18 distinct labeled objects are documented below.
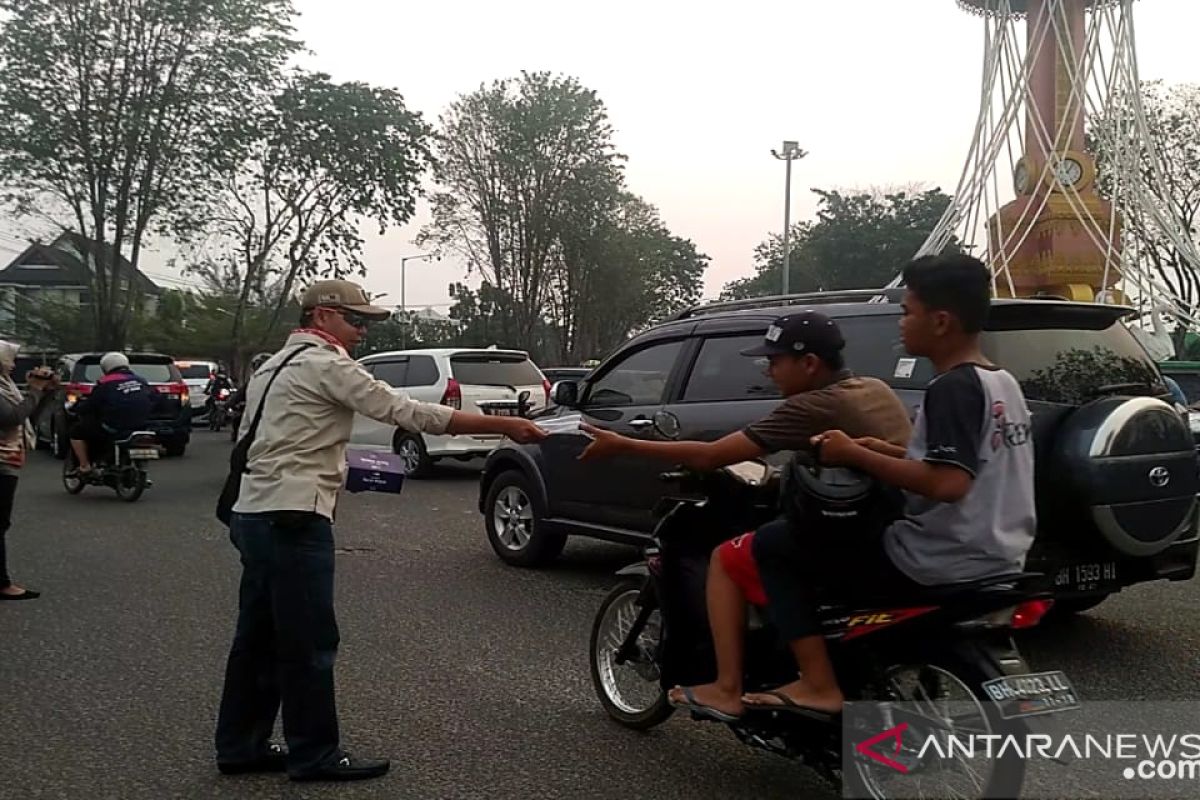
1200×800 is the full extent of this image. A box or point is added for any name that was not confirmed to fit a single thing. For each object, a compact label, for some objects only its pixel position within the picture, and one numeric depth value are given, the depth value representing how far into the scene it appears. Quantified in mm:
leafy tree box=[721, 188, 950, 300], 52406
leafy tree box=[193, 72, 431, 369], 30531
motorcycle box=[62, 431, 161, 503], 12383
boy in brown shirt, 3488
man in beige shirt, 4043
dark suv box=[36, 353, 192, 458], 17688
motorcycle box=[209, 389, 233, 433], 26766
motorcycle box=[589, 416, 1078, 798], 3129
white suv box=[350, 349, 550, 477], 14438
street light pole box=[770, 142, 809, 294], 39375
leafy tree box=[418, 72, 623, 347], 37844
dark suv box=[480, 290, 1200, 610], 4750
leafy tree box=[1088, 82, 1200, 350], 38344
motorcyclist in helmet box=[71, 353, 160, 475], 12305
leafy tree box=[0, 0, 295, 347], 27250
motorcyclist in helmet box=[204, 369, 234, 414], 27328
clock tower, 28062
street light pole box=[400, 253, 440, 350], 50625
